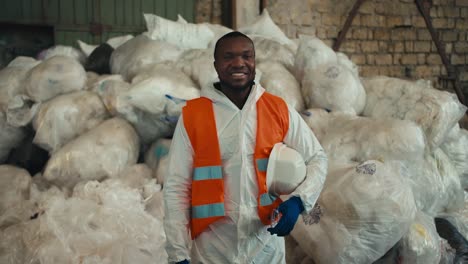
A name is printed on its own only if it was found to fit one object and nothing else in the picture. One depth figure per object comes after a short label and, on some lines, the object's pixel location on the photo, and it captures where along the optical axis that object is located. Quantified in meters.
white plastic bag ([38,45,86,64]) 3.97
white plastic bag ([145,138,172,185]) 2.85
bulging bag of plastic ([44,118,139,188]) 2.71
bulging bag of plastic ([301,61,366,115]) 3.17
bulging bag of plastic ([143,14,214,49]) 4.03
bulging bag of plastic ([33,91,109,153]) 2.93
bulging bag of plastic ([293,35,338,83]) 3.45
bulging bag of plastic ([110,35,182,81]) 3.47
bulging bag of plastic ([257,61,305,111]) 3.16
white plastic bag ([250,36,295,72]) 3.66
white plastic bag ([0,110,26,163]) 3.13
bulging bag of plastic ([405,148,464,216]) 2.79
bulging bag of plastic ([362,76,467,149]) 3.01
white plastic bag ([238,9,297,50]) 4.31
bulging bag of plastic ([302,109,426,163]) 2.65
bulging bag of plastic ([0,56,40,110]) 3.20
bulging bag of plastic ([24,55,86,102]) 3.09
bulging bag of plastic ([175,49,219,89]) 3.18
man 1.49
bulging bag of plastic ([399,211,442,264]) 2.32
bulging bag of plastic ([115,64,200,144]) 2.86
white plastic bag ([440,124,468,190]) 3.38
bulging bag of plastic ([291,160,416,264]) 2.21
